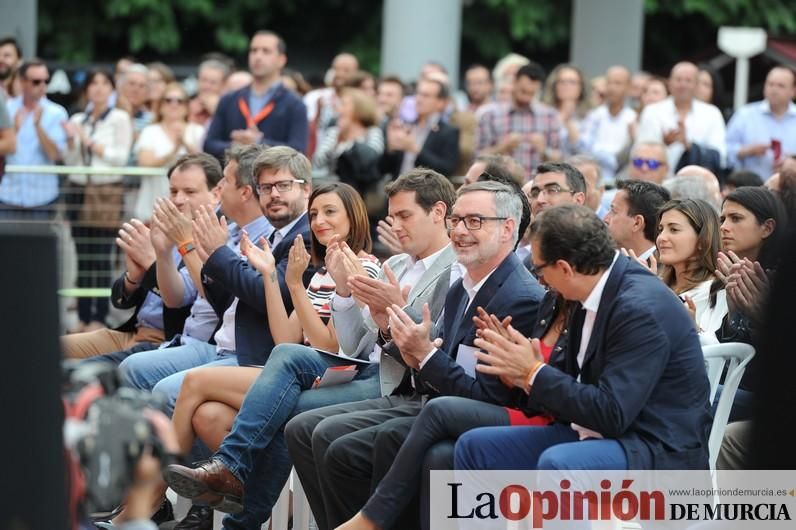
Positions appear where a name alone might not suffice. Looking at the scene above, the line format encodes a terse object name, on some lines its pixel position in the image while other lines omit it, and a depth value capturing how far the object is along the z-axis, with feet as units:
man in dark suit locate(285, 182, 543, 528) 36.22
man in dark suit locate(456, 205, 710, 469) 31.81
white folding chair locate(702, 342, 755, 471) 36.73
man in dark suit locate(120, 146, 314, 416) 44.91
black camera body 22.66
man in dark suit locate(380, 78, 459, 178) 72.38
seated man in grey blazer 40.78
